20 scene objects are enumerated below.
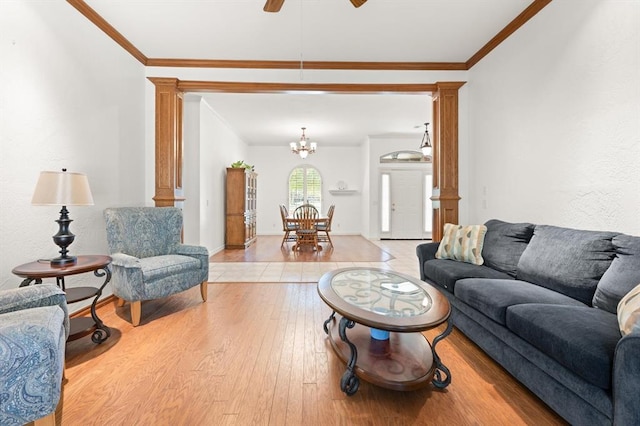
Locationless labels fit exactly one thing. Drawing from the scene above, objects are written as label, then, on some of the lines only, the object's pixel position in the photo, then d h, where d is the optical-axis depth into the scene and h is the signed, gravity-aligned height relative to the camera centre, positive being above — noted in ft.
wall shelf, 29.16 +2.38
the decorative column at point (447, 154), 12.32 +2.59
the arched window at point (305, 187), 29.32 +2.80
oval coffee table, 4.76 -2.14
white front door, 26.61 +0.87
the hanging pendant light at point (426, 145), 19.88 +4.81
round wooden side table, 6.11 -1.35
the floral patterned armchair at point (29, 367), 3.26 -1.80
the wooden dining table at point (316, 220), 19.93 -0.39
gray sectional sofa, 3.73 -1.73
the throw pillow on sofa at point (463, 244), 8.97 -0.96
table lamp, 6.48 +0.45
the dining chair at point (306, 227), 19.94 -0.87
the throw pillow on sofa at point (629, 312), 3.81 -1.35
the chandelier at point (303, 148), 22.81 +5.37
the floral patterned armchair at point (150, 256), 8.03 -1.34
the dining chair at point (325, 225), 20.57 -0.75
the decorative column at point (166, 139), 11.95 +3.14
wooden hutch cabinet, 20.98 +0.48
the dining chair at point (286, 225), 20.42 -0.75
